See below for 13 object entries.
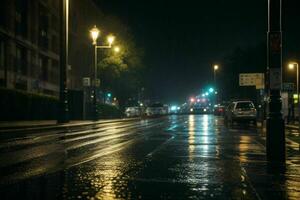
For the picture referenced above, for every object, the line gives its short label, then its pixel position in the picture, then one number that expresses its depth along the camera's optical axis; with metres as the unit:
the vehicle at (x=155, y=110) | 88.06
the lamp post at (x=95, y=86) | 48.75
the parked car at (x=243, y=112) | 40.28
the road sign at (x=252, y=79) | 51.77
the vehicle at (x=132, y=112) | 83.94
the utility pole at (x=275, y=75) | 13.02
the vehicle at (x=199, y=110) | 109.32
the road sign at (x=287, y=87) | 38.31
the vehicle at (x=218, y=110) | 79.47
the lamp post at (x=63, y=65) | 40.12
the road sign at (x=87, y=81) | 49.41
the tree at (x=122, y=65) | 63.78
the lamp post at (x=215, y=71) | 91.22
